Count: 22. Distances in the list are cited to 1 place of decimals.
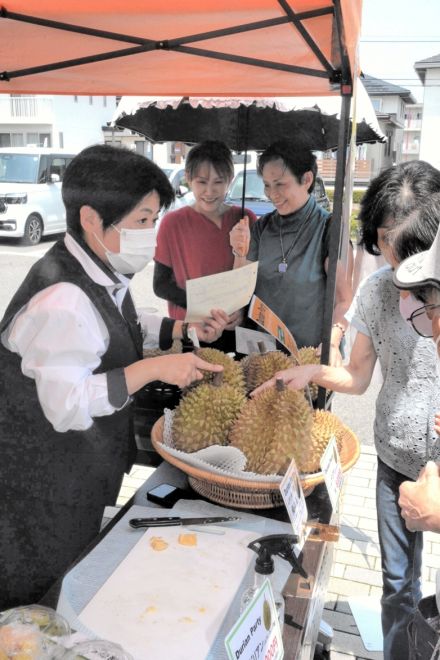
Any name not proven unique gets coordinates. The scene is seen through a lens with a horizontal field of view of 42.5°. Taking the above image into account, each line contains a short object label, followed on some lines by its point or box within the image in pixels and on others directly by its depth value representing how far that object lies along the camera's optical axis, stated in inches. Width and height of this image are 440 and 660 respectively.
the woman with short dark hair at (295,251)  87.0
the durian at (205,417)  52.6
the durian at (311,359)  69.4
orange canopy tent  63.0
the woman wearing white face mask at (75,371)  47.6
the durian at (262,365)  61.7
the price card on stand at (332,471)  49.3
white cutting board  35.6
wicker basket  48.9
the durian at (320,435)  51.9
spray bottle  39.2
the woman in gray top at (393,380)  60.3
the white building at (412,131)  816.3
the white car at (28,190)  82.1
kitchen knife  47.5
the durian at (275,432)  49.6
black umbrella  118.6
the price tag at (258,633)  31.3
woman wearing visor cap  36.0
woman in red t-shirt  95.2
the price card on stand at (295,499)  43.9
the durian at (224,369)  57.1
